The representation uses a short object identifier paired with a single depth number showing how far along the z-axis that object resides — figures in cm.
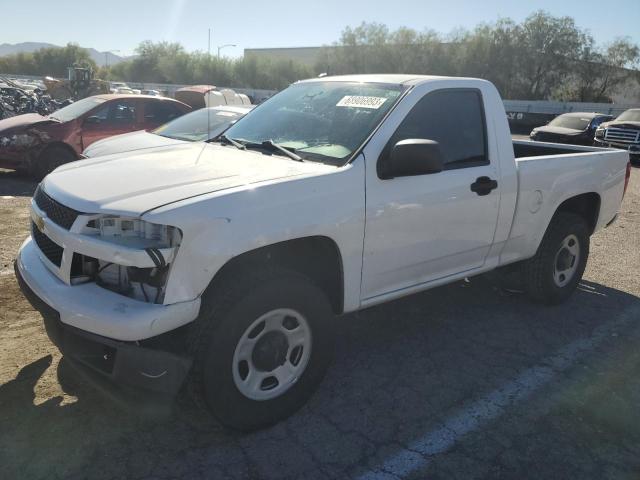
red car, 924
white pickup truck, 252
